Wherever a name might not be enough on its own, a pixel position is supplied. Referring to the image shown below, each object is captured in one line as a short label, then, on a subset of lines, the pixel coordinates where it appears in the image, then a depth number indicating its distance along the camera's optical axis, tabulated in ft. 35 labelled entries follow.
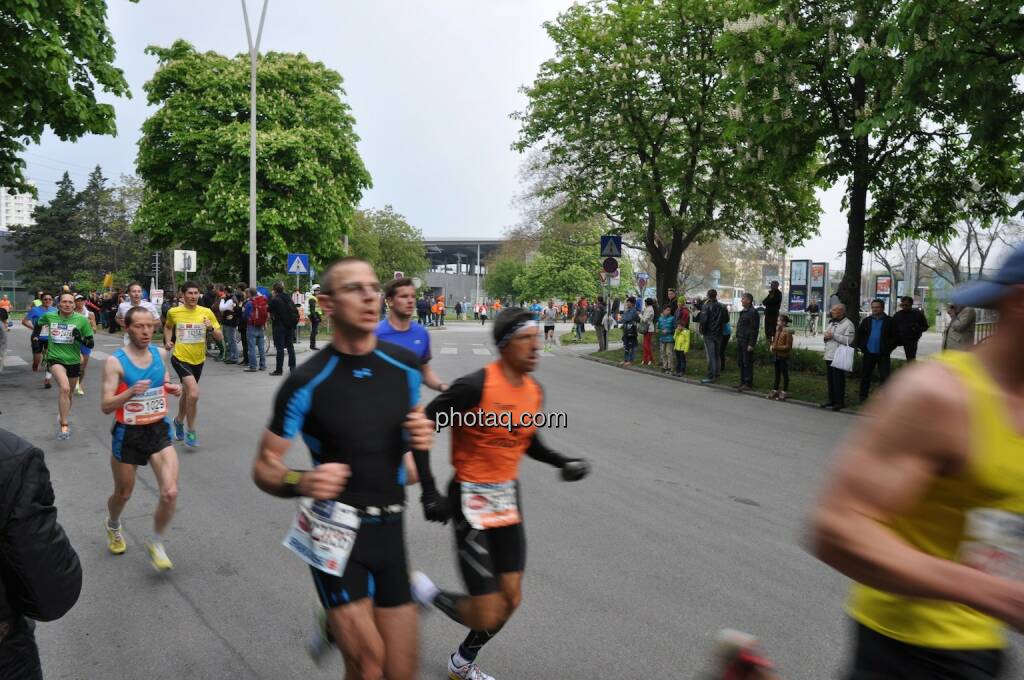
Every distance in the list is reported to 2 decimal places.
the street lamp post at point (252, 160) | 78.43
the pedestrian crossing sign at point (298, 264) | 79.30
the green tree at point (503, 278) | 233.35
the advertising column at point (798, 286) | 115.44
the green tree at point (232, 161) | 100.07
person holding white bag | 44.27
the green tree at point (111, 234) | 201.05
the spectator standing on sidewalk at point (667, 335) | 62.59
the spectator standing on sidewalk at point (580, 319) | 113.39
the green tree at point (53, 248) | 223.71
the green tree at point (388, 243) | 186.69
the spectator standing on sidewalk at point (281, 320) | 54.54
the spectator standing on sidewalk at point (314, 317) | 76.97
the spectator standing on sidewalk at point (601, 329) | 86.53
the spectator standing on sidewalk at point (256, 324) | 57.11
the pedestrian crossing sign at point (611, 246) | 72.54
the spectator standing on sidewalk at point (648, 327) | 69.26
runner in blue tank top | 17.20
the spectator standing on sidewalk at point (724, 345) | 59.36
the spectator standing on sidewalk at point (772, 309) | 67.77
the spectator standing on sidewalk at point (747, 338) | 51.31
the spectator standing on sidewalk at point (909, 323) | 47.46
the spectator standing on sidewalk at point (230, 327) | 63.21
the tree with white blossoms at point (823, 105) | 46.83
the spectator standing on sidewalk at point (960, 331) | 35.76
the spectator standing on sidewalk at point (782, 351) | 49.08
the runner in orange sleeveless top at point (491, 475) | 11.50
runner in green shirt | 35.63
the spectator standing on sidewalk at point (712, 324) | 55.31
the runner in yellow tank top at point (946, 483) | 4.91
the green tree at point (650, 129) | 71.26
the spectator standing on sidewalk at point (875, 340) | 46.37
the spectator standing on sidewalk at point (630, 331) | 71.46
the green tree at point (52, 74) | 45.39
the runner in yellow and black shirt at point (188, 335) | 29.84
